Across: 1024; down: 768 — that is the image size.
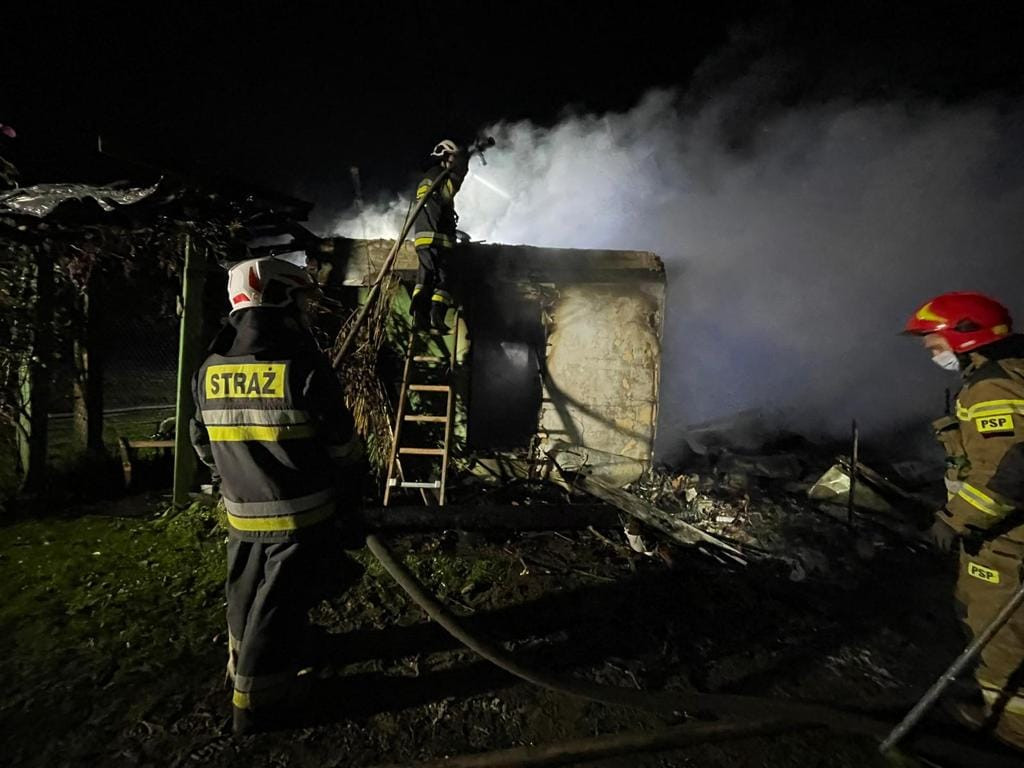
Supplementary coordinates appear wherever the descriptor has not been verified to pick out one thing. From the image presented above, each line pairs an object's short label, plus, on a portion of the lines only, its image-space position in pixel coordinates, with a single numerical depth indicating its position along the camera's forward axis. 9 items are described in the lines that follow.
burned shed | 6.22
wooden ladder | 5.15
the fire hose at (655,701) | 2.56
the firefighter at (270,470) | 2.29
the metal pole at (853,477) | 5.21
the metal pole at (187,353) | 5.01
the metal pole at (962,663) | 2.21
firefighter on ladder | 5.23
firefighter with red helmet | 2.37
